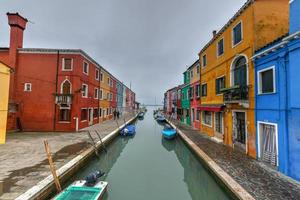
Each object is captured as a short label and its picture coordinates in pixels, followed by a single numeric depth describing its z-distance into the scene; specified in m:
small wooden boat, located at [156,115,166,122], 42.14
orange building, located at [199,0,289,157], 11.02
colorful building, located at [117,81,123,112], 48.70
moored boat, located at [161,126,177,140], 21.22
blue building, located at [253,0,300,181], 7.67
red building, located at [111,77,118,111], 41.28
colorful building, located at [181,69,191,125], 29.88
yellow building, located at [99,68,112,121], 31.72
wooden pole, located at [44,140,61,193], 7.37
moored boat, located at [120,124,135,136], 23.38
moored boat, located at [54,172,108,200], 6.74
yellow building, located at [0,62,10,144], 13.56
